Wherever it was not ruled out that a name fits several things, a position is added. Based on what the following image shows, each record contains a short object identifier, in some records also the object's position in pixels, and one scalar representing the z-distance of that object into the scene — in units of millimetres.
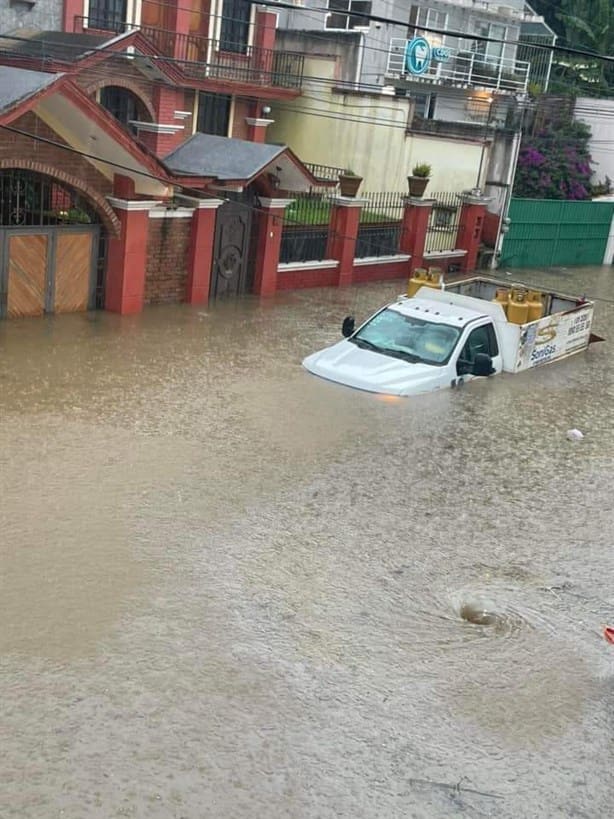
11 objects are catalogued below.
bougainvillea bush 37844
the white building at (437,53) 36812
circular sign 36531
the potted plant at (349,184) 24153
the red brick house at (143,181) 17641
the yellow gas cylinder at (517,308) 17828
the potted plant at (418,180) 26466
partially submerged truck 15859
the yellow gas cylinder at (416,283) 19500
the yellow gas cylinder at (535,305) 18047
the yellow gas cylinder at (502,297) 18369
